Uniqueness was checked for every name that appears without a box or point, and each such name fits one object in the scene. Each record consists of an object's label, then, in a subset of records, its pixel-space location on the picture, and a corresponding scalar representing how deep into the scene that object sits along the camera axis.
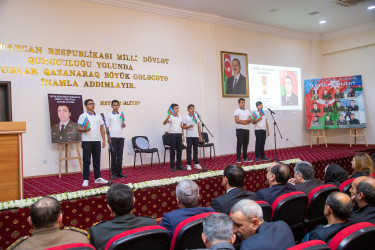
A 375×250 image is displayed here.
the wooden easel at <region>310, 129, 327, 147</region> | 10.41
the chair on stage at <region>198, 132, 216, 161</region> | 7.17
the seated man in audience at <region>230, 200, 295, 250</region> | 1.61
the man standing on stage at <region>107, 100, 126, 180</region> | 5.47
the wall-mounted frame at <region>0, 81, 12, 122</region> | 5.70
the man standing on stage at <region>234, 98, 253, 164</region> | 6.94
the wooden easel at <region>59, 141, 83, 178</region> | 5.97
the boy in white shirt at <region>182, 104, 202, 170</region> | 6.34
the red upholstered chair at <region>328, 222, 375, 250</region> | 1.64
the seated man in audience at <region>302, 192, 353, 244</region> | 1.89
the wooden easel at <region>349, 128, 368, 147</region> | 9.91
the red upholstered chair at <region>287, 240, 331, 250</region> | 1.45
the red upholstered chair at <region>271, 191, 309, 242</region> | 2.45
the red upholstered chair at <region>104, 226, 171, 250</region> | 1.61
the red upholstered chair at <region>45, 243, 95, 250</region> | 1.44
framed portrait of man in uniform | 6.05
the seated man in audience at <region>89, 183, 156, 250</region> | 1.87
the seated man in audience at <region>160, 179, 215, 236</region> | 2.07
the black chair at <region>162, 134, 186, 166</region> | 7.04
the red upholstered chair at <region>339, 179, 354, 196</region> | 3.18
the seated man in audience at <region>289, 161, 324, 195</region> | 3.08
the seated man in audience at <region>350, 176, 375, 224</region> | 2.30
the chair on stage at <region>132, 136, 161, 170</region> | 6.64
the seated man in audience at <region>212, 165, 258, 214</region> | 2.44
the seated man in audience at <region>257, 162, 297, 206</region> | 2.78
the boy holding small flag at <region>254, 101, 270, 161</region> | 7.09
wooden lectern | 3.40
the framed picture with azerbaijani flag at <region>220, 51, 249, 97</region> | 8.77
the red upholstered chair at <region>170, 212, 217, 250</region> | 1.88
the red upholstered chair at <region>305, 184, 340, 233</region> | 2.79
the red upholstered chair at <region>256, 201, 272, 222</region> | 2.28
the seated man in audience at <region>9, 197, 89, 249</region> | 1.66
